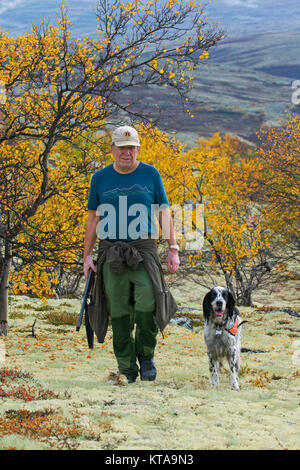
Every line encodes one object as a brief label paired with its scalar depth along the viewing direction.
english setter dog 16.33
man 13.83
